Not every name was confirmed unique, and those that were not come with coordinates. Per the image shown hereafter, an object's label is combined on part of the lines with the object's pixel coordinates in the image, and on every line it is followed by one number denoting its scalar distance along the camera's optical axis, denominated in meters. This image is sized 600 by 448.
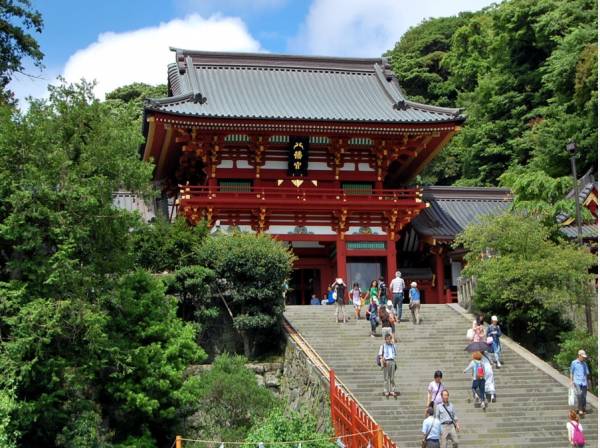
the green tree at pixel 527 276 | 21.70
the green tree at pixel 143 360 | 16.62
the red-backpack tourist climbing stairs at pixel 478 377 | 17.05
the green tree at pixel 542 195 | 27.67
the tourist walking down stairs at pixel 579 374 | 16.50
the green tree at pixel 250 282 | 21.22
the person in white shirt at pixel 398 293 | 22.80
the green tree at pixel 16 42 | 20.38
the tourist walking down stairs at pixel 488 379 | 17.42
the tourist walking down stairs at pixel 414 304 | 22.69
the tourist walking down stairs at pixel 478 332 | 19.61
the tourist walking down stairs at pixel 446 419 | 14.38
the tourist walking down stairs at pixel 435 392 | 14.73
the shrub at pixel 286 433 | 14.15
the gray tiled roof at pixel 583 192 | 28.08
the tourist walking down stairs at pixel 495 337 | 19.89
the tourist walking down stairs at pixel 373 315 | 21.33
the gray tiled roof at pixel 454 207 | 30.42
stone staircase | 16.25
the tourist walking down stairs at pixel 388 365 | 16.84
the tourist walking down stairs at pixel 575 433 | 13.97
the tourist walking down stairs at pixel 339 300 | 22.53
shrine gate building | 27.19
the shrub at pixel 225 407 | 18.06
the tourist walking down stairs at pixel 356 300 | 23.12
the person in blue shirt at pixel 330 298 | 26.55
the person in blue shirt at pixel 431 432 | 13.88
